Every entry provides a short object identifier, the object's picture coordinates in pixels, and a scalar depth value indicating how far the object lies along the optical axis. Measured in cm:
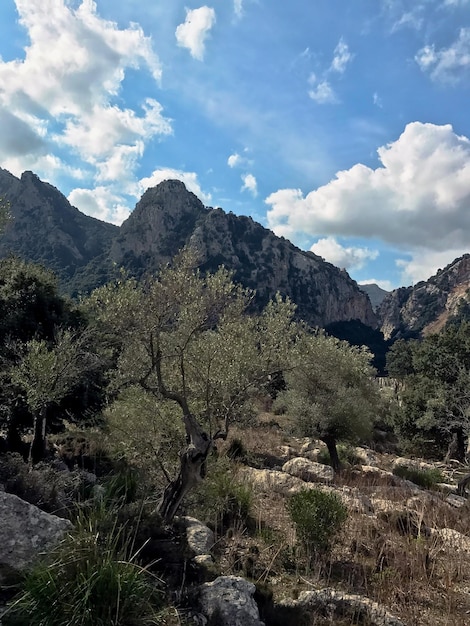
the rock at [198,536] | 934
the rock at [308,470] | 1776
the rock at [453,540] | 932
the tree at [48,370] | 1468
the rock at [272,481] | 1523
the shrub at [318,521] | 955
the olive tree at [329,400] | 2375
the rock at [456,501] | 1525
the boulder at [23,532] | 661
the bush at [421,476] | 2146
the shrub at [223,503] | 1148
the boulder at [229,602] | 671
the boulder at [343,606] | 689
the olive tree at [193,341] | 1057
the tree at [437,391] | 3306
